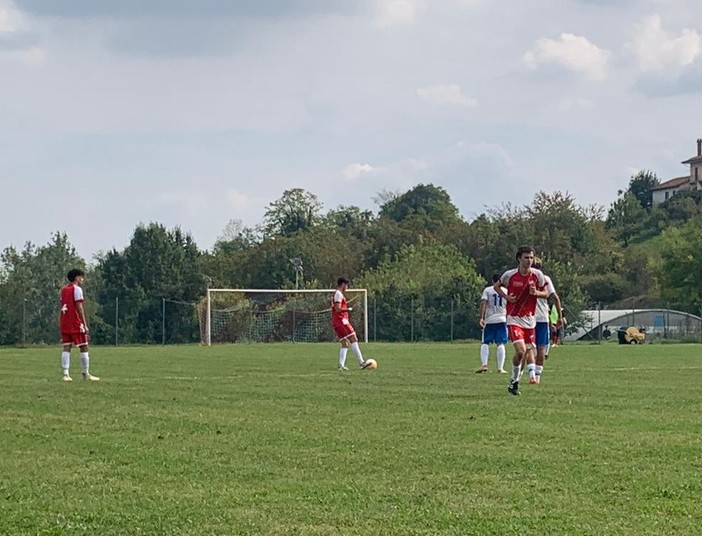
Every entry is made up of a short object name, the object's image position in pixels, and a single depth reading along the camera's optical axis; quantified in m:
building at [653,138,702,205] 160.45
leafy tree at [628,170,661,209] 164.62
